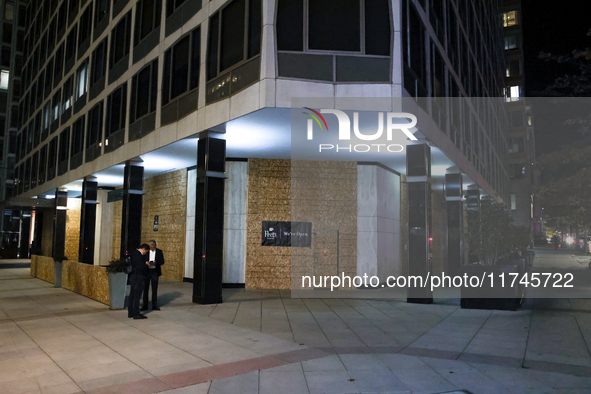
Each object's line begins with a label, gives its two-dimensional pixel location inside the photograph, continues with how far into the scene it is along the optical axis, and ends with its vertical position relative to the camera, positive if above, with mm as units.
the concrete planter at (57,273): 18578 -1788
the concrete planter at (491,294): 12242 -1558
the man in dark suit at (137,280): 11211 -1231
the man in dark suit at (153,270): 12141 -1097
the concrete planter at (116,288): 12656 -1592
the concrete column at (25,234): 45031 -581
